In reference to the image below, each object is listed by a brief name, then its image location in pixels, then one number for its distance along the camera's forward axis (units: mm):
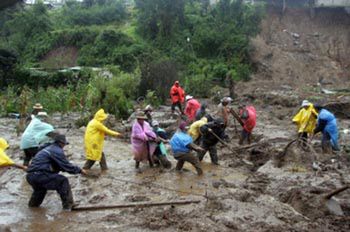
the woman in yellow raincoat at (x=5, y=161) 7691
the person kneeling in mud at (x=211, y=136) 11832
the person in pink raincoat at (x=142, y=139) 11336
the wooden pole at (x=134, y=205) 8430
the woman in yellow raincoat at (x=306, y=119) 13195
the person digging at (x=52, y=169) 8062
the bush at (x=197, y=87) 29188
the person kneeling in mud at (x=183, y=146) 10812
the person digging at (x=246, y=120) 13781
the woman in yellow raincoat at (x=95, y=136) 10922
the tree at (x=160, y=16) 39156
